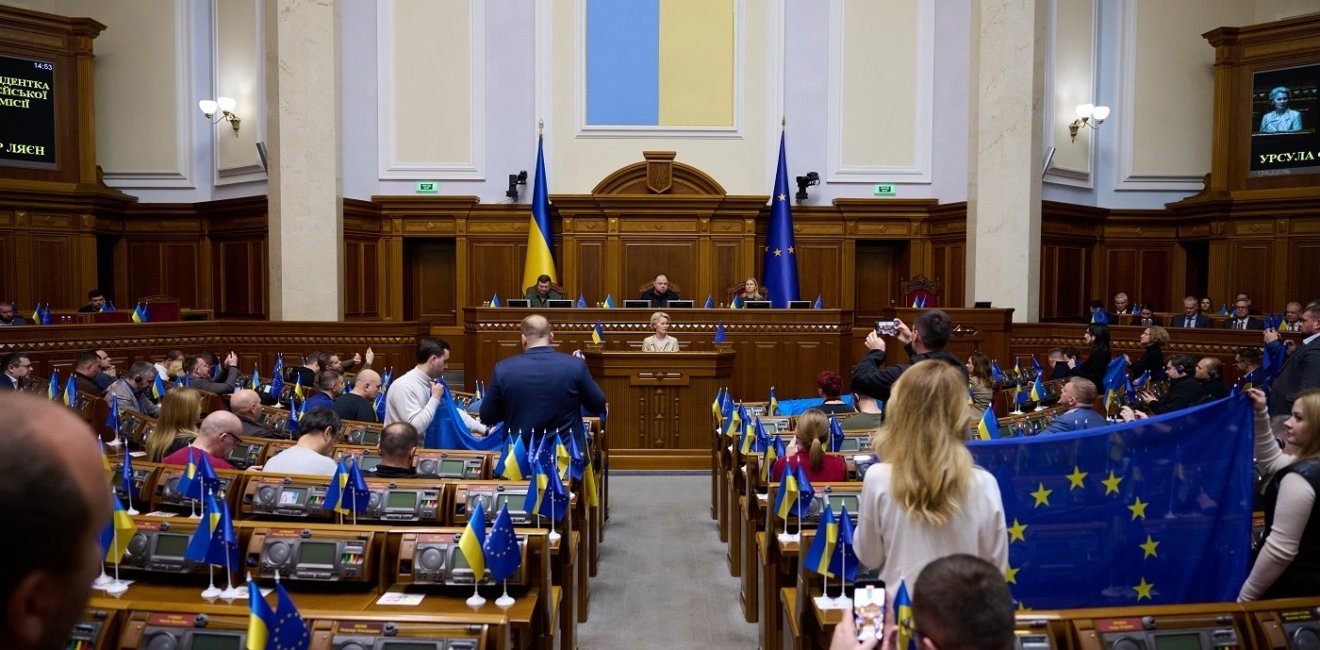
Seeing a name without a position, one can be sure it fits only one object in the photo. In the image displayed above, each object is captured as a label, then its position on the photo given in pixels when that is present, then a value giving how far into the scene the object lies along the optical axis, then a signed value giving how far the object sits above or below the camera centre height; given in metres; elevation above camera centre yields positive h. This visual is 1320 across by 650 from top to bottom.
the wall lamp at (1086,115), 14.59 +2.93
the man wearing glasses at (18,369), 7.61 -0.71
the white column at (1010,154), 13.45 +2.12
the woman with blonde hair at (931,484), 2.37 -0.52
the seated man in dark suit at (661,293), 11.70 -0.04
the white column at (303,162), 13.54 +1.94
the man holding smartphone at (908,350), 3.73 -0.26
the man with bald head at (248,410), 6.02 -0.83
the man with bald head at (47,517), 0.91 -0.24
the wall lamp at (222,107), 14.87 +3.03
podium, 9.03 -1.18
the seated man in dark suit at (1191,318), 12.35 -0.34
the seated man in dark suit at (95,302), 12.91 -0.22
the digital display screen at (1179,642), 2.51 -0.99
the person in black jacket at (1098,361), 9.78 -0.75
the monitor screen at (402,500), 4.10 -0.98
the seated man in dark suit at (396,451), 4.42 -0.81
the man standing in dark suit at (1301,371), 5.77 -0.51
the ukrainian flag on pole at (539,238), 14.02 +0.82
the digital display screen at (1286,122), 13.88 +2.74
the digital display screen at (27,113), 14.18 +2.81
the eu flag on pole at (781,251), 14.01 +0.64
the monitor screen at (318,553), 3.40 -1.02
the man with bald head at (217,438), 4.62 -0.79
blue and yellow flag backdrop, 15.26 +3.92
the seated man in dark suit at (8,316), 11.27 -0.38
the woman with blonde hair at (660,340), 9.74 -0.55
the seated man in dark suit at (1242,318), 11.76 -0.33
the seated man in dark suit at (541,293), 11.72 -0.05
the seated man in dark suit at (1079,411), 5.29 -0.71
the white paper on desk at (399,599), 3.23 -1.14
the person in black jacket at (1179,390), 6.84 -0.75
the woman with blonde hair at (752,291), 12.29 +0.00
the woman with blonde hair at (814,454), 4.59 -0.86
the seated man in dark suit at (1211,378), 6.82 -0.66
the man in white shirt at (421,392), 5.77 -0.67
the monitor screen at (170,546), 3.53 -1.03
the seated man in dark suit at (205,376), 8.35 -0.87
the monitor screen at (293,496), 4.12 -0.97
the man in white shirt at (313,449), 4.42 -0.82
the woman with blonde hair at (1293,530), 2.88 -0.78
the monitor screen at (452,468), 5.13 -1.03
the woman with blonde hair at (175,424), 5.06 -0.80
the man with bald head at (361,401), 6.68 -0.85
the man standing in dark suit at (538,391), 5.40 -0.62
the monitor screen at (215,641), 2.59 -1.03
